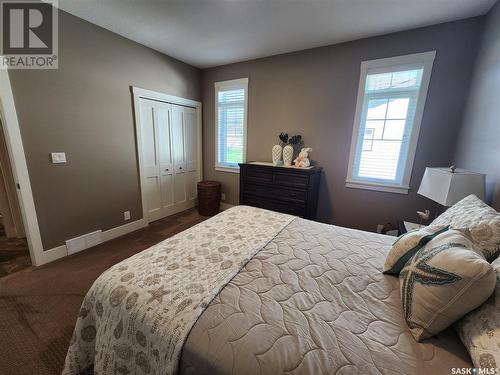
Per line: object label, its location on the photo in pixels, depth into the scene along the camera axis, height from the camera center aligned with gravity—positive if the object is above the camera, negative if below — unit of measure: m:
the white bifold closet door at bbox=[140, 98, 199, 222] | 3.13 -0.25
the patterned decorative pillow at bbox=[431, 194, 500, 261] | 0.92 -0.35
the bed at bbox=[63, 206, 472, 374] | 0.70 -0.69
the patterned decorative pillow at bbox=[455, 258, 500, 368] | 0.61 -0.57
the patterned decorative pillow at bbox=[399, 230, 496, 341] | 0.70 -0.49
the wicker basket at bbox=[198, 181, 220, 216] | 3.68 -0.98
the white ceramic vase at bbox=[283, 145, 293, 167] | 3.05 -0.13
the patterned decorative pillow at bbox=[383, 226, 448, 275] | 1.04 -0.50
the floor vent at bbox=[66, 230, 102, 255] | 2.40 -1.24
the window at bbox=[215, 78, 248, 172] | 3.51 +0.37
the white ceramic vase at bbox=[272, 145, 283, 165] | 3.14 -0.11
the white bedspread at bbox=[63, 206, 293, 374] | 0.83 -0.70
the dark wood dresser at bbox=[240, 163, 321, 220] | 2.80 -0.61
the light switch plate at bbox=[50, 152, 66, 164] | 2.18 -0.21
